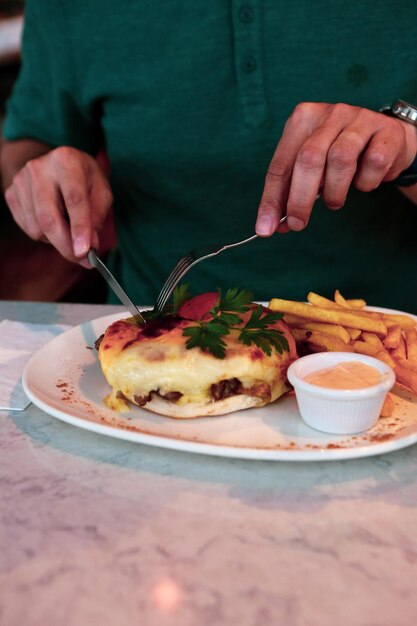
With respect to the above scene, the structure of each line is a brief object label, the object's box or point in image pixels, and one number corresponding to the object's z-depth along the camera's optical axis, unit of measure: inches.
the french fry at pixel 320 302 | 26.6
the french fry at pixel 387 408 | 22.9
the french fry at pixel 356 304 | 27.8
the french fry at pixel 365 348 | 24.9
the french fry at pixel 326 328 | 25.2
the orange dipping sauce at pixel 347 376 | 22.5
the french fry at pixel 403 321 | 26.1
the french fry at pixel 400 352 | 24.7
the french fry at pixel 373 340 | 25.0
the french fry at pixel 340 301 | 27.4
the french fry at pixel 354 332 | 25.5
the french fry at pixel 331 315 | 25.2
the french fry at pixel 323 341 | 25.0
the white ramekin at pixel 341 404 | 21.9
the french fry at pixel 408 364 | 24.1
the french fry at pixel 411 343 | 24.5
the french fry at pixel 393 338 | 25.0
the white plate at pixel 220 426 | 21.2
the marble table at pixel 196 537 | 16.5
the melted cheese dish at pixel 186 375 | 22.9
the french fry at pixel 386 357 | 24.3
